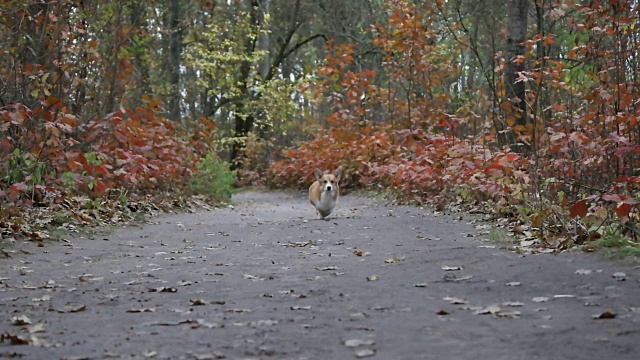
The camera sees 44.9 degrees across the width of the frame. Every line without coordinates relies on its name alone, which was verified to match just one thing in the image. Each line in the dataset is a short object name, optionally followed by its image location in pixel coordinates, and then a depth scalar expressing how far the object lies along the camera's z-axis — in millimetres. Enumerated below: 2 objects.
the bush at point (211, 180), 18500
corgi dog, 14148
